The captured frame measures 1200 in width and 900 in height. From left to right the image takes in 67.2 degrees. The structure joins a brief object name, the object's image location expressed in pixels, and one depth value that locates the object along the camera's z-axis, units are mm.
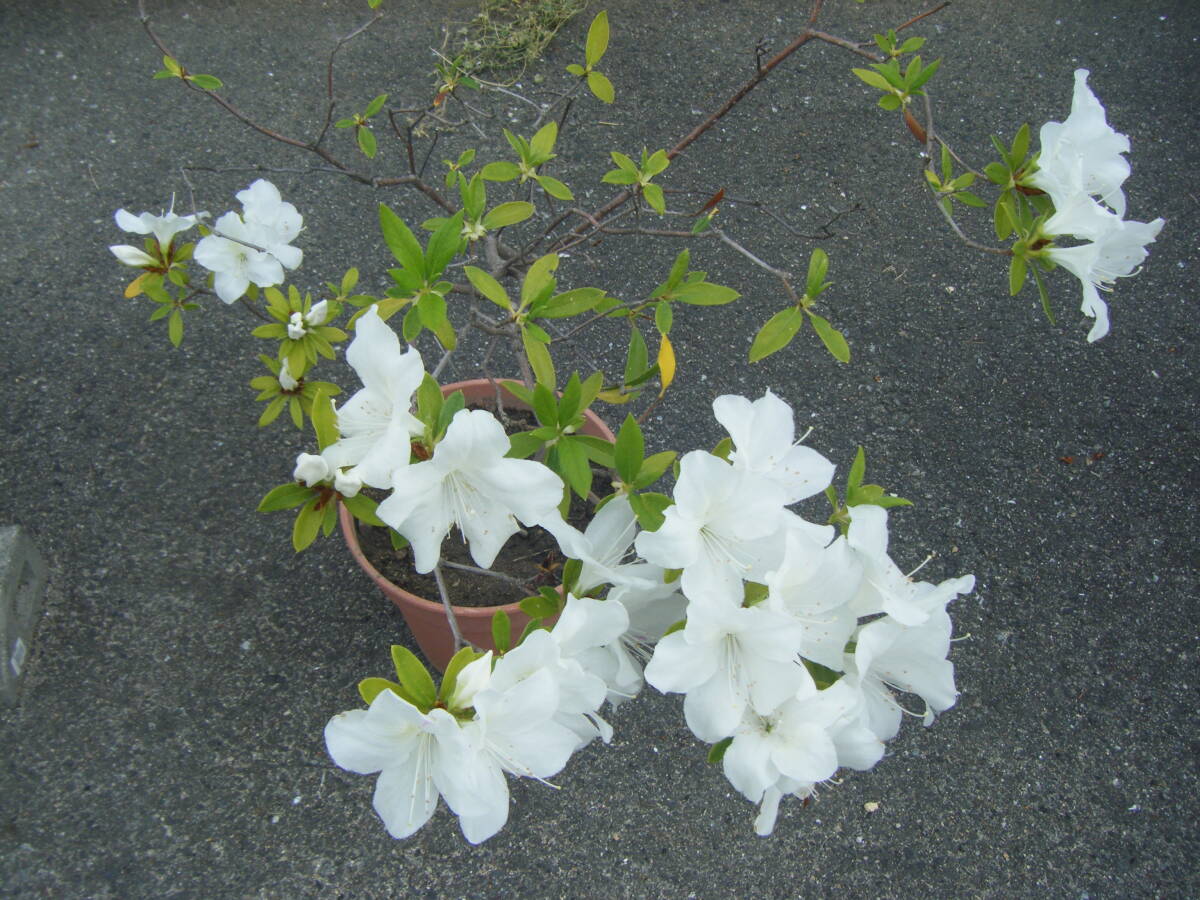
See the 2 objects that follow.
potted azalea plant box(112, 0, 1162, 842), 772
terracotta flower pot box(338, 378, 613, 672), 1344
